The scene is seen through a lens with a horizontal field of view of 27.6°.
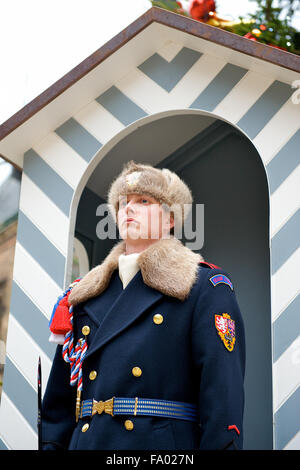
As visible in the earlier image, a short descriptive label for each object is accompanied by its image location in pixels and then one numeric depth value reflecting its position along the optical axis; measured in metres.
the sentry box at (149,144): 2.77
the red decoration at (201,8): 3.92
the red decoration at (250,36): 3.71
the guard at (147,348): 2.05
